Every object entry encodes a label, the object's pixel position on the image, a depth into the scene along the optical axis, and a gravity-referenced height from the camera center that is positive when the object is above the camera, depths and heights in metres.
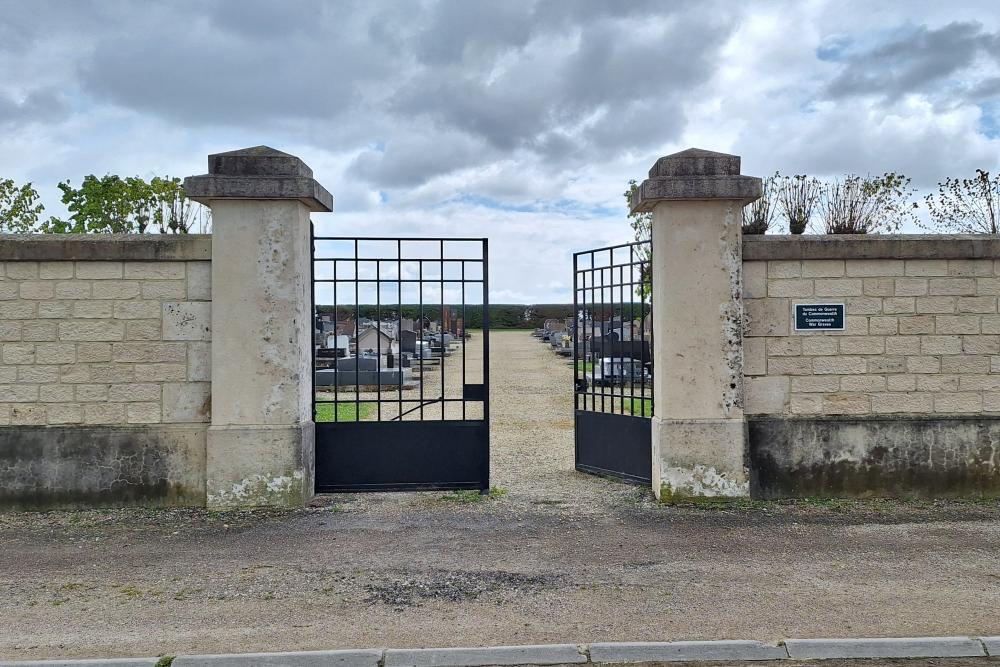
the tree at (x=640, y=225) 18.76 +3.11
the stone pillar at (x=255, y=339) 6.76 +0.06
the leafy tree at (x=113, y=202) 18.17 +3.77
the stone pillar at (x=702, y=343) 6.97 +0.01
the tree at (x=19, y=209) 20.19 +3.86
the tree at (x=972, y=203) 11.43 +2.20
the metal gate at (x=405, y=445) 7.25 -1.00
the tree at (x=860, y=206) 10.02 +2.02
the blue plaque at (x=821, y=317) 7.07 +0.25
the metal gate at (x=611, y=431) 7.48 -0.93
